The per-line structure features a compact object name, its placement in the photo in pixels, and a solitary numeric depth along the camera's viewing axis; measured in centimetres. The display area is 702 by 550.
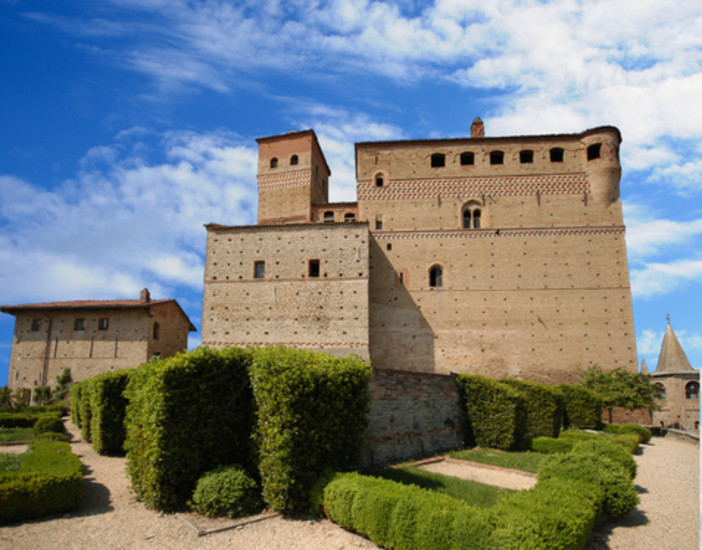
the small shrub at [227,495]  840
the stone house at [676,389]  3500
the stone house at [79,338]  2688
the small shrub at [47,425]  1616
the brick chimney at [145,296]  2859
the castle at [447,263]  2614
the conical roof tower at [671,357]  3641
